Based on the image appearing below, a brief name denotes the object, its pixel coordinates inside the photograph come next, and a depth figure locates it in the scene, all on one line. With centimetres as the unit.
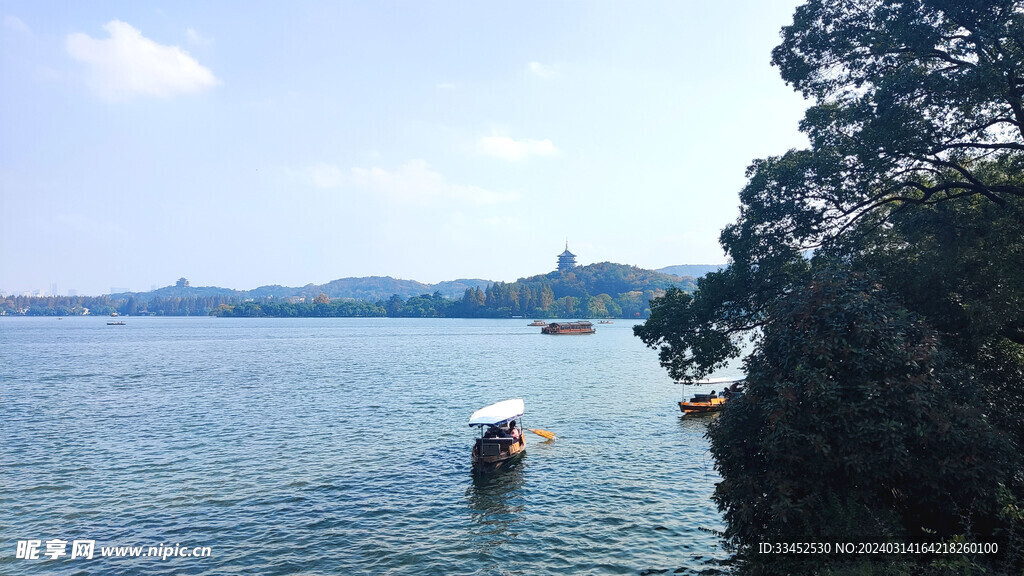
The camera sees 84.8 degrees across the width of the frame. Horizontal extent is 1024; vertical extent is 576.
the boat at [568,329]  16550
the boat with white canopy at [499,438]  2852
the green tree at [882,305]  1339
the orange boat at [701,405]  4419
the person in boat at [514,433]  3155
